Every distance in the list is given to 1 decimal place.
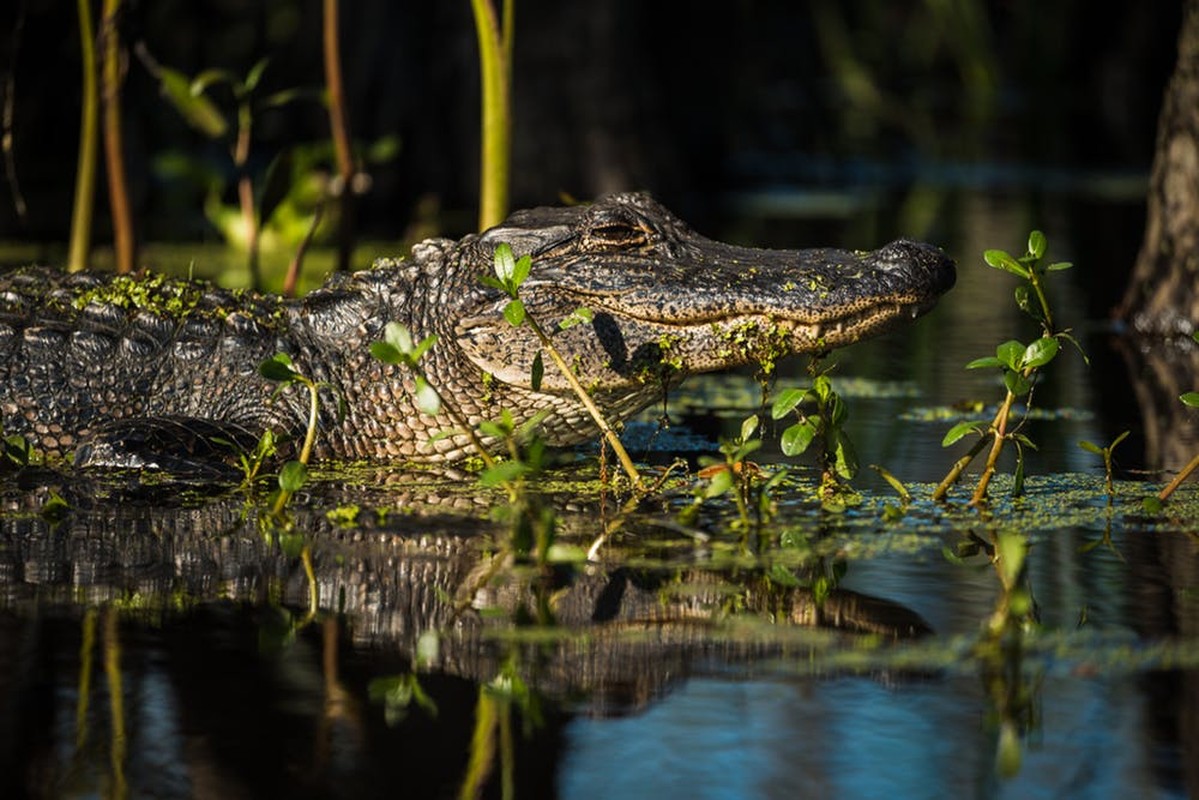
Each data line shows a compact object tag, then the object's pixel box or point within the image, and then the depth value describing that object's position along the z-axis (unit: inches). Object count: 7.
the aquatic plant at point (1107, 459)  383.9
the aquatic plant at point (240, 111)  636.7
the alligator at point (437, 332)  429.4
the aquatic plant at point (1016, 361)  380.5
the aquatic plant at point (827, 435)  383.9
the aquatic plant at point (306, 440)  366.9
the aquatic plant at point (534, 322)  395.2
